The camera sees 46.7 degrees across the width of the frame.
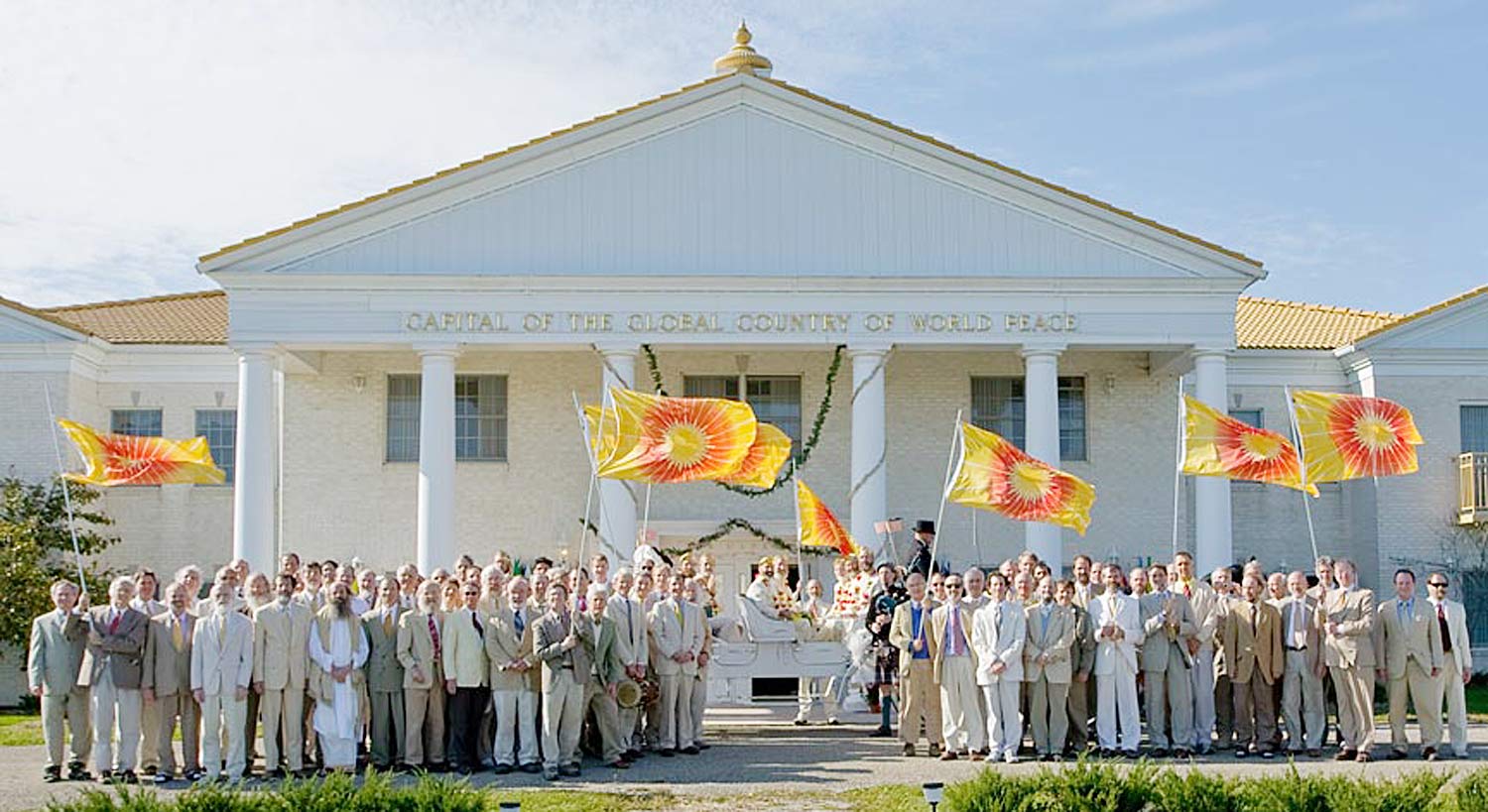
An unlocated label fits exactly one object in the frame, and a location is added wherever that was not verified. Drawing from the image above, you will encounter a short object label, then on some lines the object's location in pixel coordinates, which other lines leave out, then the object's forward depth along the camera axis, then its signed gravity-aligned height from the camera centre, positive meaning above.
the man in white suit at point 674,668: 18.48 -1.58
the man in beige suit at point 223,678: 16.92 -1.53
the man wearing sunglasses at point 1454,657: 18.53 -1.50
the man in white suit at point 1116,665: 18.27 -1.54
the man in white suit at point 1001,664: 17.84 -1.50
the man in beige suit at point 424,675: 17.12 -1.53
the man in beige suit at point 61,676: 17.23 -1.54
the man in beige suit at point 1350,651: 18.34 -1.43
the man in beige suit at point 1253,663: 18.64 -1.55
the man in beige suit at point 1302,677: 18.67 -1.70
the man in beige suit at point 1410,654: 18.47 -1.45
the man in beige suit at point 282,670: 16.94 -1.46
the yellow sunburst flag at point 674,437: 21.92 +1.08
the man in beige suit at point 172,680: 17.09 -1.57
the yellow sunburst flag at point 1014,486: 20.00 +0.40
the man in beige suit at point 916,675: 18.33 -1.65
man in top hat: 22.81 -0.41
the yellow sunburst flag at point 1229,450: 22.28 +0.90
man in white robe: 16.95 -1.53
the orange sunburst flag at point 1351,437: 21.70 +1.04
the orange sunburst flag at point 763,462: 23.19 +0.79
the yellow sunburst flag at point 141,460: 21.45 +0.80
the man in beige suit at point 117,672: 17.03 -1.49
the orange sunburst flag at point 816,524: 24.80 -0.06
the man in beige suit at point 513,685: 17.16 -1.63
